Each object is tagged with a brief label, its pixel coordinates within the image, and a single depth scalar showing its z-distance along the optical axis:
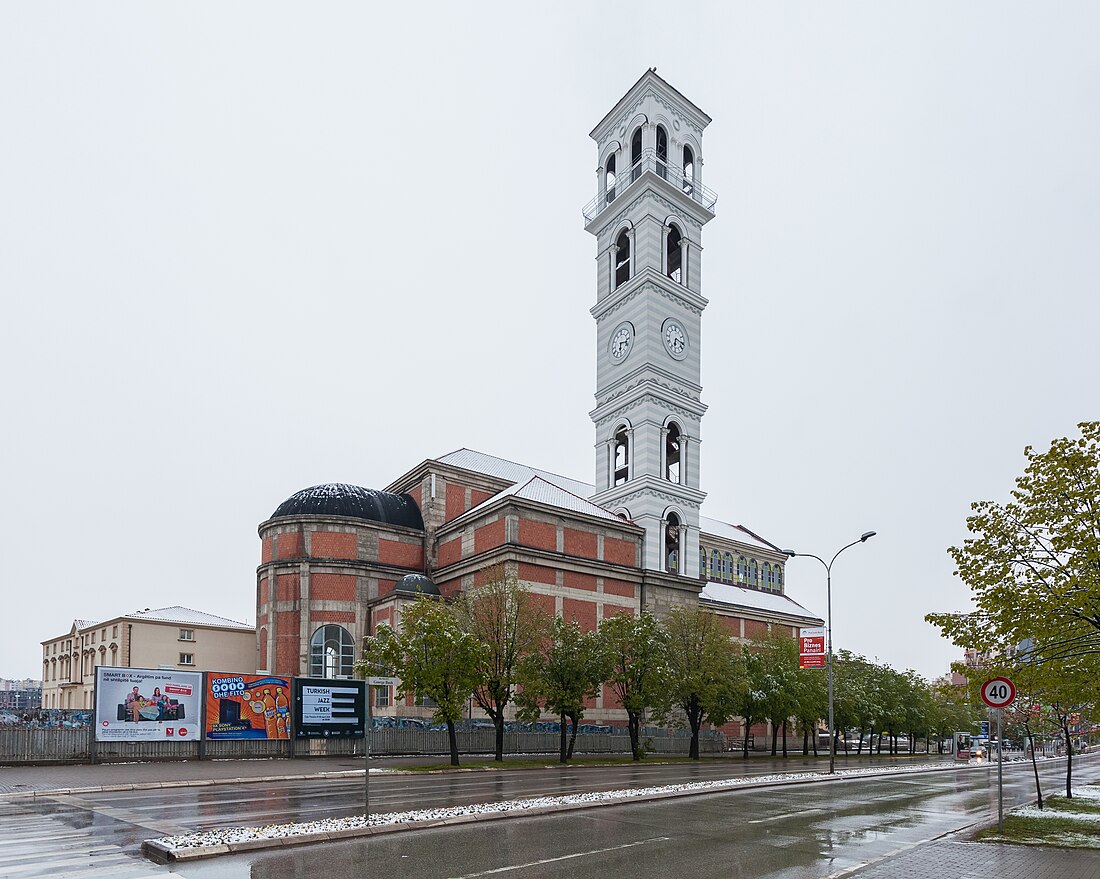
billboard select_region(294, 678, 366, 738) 39.62
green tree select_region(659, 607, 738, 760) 47.94
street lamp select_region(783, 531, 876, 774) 38.41
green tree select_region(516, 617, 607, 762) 39.41
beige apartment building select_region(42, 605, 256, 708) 71.31
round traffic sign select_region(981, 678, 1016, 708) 18.00
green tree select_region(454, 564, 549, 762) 39.00
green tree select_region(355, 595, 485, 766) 35.22
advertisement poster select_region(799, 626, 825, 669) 36.56
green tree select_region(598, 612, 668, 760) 43.03
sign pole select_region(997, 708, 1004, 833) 17.75
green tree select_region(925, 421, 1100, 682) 18.02
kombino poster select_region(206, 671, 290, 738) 37.16
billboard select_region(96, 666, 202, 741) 34.38
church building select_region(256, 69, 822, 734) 57.59
